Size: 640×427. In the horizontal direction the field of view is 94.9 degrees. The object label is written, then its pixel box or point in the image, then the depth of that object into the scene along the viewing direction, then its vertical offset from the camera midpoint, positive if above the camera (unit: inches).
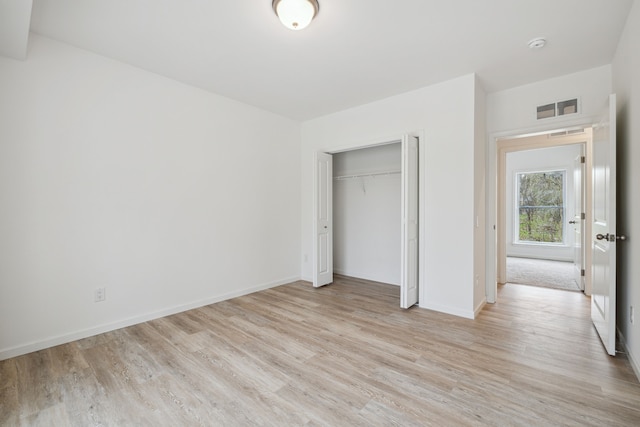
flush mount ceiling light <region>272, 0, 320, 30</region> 79.7 +55.2
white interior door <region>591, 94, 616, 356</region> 91.1 -7.3
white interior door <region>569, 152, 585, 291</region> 168.9 -9.4
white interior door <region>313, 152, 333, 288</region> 175.2 -7.4
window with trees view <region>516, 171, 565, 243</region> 281.4 +1.9
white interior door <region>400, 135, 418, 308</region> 137.1 -4.6
